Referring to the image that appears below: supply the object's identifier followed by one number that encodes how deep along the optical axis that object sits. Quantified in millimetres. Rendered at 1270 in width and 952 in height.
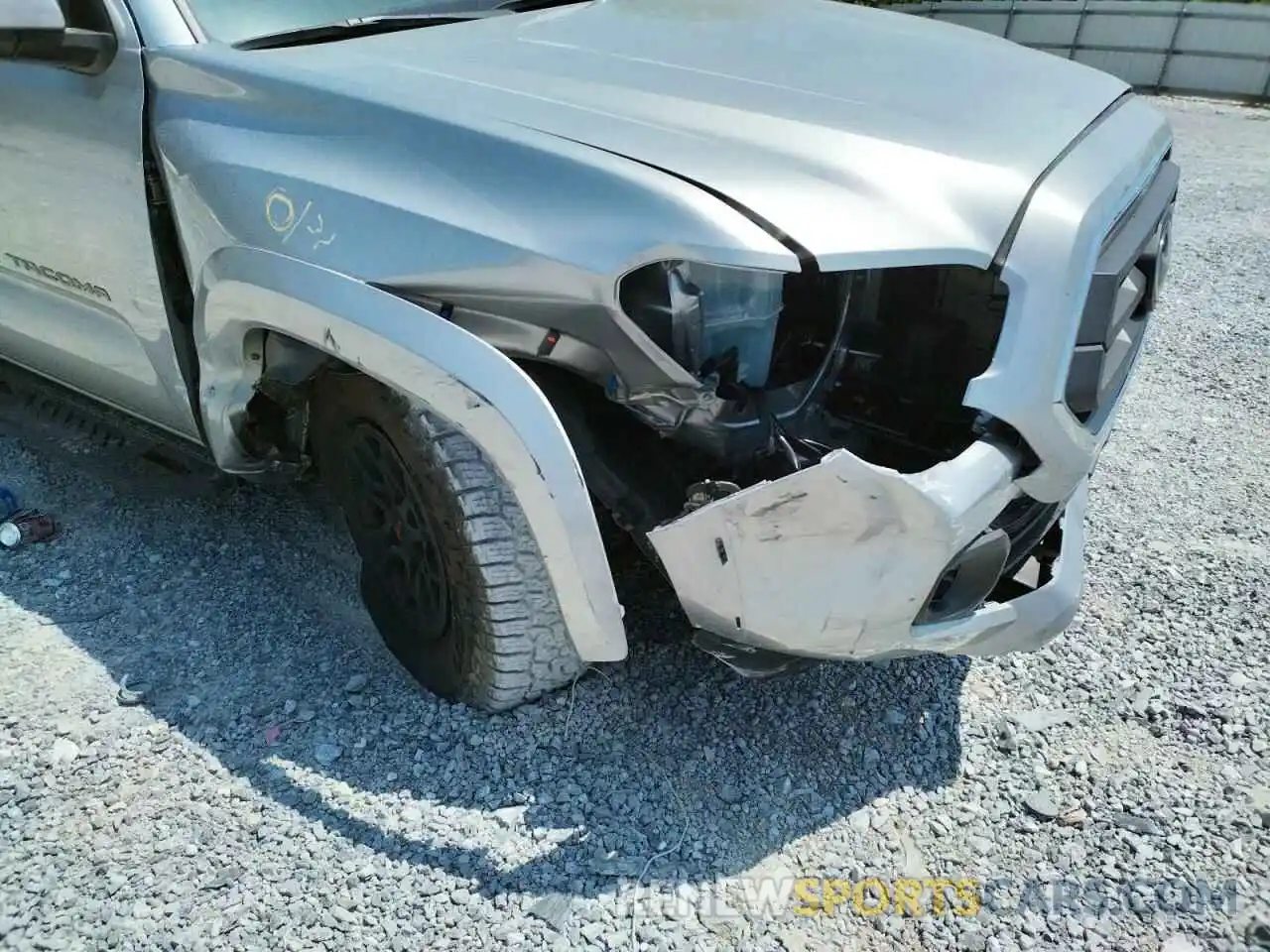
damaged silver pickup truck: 1669
